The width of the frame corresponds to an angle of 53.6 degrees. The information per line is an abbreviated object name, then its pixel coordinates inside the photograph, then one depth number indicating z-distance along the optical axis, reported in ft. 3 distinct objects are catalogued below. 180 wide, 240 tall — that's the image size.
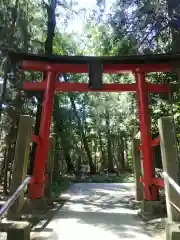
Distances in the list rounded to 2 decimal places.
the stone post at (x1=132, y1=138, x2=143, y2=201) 14.31
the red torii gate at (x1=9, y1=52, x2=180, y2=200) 12.44
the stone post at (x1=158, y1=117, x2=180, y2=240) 7.71
